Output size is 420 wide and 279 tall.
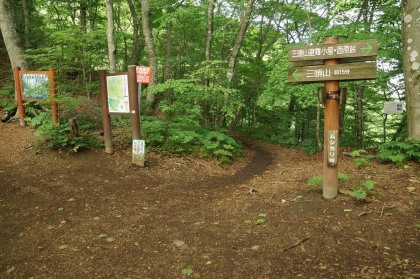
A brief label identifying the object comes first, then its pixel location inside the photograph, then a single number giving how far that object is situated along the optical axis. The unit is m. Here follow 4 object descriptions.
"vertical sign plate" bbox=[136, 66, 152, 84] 7.39
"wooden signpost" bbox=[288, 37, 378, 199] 4.18
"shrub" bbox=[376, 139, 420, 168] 6.21
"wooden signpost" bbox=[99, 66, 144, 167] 6.98
